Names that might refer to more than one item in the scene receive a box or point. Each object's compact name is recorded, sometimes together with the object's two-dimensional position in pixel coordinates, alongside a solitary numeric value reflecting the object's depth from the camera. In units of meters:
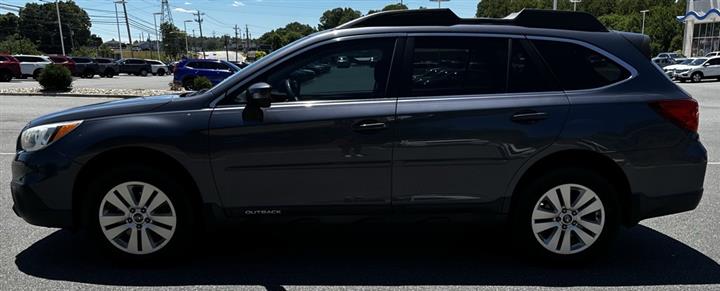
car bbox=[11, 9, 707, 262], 3.57
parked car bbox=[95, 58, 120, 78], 41.28
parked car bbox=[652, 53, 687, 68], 40.08
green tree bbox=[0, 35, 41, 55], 67.01
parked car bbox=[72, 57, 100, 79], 38.84
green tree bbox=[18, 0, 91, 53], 114.69
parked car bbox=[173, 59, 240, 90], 24.62
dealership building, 52.96
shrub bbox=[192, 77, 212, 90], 18.84
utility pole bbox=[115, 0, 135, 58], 75.25
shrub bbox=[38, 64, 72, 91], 20.22
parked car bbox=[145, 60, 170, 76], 50.97
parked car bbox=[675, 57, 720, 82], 32.81
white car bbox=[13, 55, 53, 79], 32.59
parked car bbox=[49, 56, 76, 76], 36.27
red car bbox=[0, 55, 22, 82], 30.39
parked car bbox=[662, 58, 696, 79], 34.19
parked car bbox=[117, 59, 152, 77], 49.16
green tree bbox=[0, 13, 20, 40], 109.38
